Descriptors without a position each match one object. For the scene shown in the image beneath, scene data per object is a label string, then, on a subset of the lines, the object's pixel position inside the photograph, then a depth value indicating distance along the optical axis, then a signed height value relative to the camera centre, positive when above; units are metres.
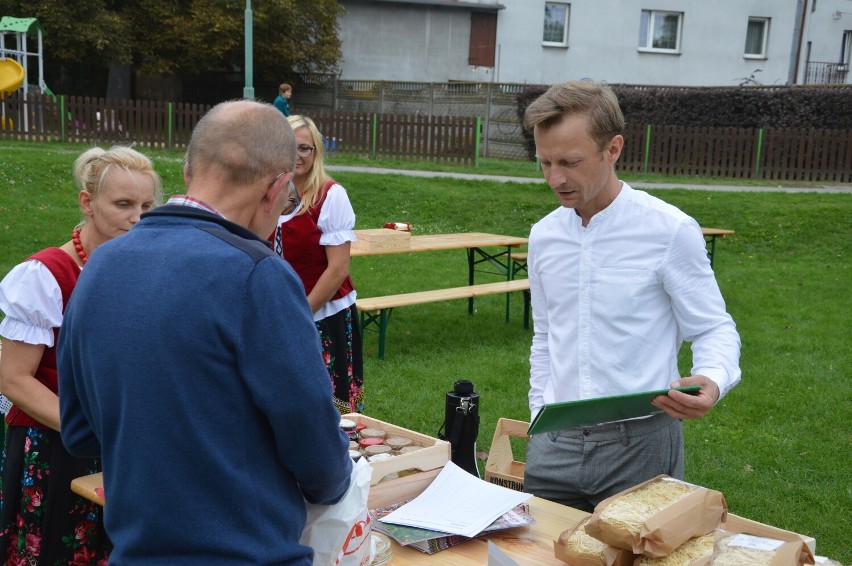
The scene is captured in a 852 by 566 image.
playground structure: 20.02 +0.89
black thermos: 2.92 -1.01
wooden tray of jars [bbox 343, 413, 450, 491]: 2.44 -0.97
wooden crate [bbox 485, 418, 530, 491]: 3.03 -1.15
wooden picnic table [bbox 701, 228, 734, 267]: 10.62 -1.20
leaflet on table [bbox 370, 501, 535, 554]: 2.27 -1.07
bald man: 1.45 -0.44
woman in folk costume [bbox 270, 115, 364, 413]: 3.91 -0.54
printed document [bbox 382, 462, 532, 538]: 2.33 -1.05
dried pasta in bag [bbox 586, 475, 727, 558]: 1.98 -0.89
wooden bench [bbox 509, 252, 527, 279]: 9.80 -1.57
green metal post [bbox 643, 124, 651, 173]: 19.94 -0.24
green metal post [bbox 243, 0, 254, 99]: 19.64 +1.32
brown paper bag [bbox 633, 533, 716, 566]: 1.98 -0.96
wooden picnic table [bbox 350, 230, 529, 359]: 7.51 -1.31
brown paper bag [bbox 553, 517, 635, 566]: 2.04 -1.02
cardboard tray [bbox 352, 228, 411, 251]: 8.03 -1.13
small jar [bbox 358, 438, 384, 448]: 2.64 -0.97
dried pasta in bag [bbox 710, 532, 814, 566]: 1.85 -0.89
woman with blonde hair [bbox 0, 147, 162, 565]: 2.51 -0.80
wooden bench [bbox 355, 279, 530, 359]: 7.42 -1.62
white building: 29.86 +2.96
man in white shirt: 2.36 -0.47
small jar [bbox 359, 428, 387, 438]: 2.71 -0.97
